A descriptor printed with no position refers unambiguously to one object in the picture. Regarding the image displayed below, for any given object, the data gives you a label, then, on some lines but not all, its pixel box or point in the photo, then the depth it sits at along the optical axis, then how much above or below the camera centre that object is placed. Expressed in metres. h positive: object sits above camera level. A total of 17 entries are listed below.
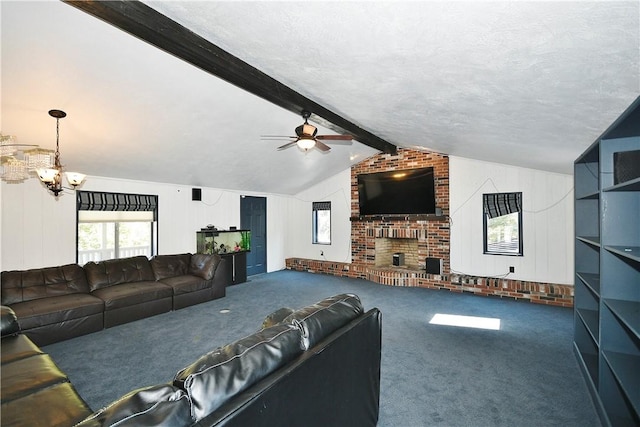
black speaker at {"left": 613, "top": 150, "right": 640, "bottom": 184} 2.09 +0.34
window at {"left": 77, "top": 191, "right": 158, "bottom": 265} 5.14 -0.18
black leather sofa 1.07 -0.72
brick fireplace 5.57 -0.81
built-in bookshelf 2.05 -0.46
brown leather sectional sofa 3.67 -1.07
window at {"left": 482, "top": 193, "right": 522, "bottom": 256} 5.70 -0.16
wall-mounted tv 6.53 +0.50
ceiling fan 3.76 +0.99
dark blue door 7.75 -0.29
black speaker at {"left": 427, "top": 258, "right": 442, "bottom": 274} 6.34 -1.04
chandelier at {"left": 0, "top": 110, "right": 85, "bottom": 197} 2.98 +0.51
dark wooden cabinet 6.78 -1.15
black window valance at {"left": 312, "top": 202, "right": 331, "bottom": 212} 8.25 +0.24
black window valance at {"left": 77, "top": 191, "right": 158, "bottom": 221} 5.05 +0.24
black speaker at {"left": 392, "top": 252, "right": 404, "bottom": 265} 7.27 -1.04
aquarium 6.79 -0.59
